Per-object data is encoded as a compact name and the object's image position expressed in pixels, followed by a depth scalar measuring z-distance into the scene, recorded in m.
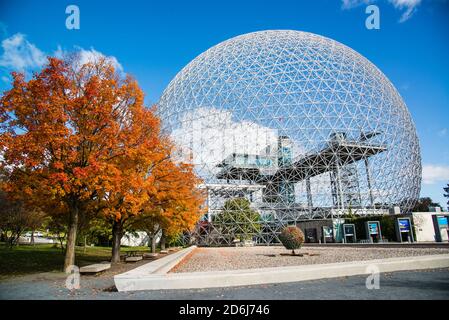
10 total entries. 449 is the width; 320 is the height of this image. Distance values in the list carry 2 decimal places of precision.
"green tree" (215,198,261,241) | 35.94
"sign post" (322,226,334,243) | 30.03
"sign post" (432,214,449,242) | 20.67
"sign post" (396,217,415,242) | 23.52
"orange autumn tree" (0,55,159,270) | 9.98
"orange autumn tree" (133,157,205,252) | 15.09
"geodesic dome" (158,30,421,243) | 34.03
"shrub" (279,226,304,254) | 17.53
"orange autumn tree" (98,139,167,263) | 10.69
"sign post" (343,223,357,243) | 28.27
